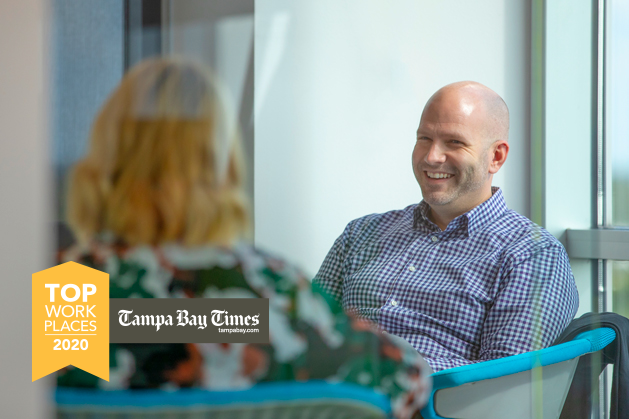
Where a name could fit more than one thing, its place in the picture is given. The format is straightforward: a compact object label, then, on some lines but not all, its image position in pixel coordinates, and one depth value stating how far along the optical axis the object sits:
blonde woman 2.69
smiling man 3.24
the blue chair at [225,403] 2.63
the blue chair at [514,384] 3.04
